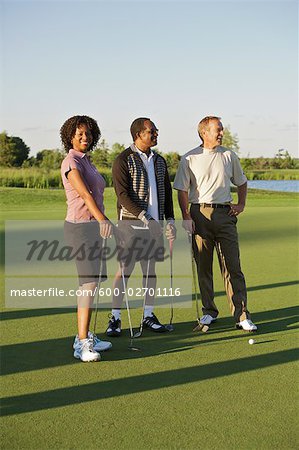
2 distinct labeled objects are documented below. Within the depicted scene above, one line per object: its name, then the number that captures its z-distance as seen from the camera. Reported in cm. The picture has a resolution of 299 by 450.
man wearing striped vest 515
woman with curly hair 455
